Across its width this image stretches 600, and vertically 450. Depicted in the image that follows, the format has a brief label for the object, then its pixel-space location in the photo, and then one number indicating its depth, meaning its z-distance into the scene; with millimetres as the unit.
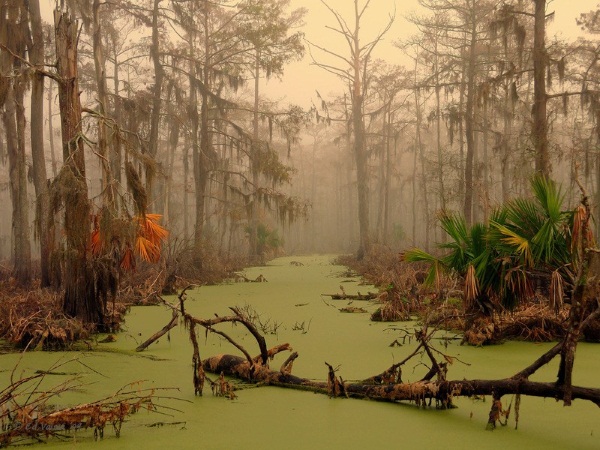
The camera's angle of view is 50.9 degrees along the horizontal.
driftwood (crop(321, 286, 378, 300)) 11286
